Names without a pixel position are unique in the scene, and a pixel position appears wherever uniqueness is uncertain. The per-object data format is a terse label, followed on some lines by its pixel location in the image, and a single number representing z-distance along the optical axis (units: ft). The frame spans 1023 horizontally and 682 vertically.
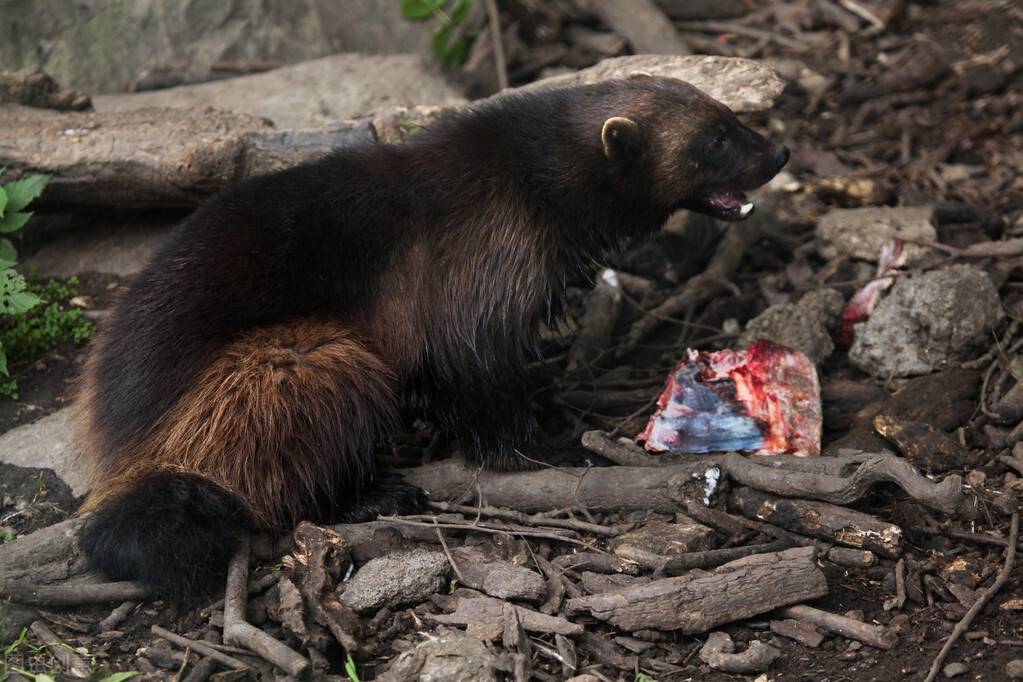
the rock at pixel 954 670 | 24.16
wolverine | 28.43
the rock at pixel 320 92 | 47.29
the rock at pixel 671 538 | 28.32
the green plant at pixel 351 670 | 24.36
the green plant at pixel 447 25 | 52.90
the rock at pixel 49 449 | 32.45
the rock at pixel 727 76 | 37.73
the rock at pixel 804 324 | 37.09
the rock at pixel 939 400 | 33.17
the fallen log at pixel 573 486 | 30.32
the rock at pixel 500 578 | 27.22
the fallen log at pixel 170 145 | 37.81
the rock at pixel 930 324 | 35.22
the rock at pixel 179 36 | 49.62
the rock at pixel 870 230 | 42.68
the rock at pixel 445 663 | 23.90
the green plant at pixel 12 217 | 33.68
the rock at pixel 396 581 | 27.09
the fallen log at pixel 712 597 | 25.85
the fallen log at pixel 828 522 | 27.78
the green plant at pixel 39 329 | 36.40
